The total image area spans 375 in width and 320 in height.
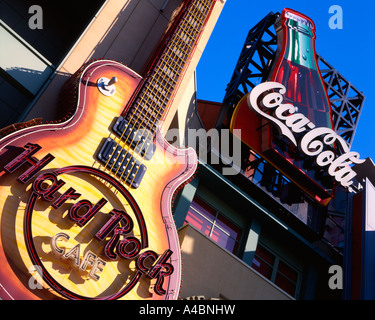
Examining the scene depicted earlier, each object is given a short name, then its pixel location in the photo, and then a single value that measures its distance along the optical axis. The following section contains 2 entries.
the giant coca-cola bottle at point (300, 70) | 12.97
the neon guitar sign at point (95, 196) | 5.03
